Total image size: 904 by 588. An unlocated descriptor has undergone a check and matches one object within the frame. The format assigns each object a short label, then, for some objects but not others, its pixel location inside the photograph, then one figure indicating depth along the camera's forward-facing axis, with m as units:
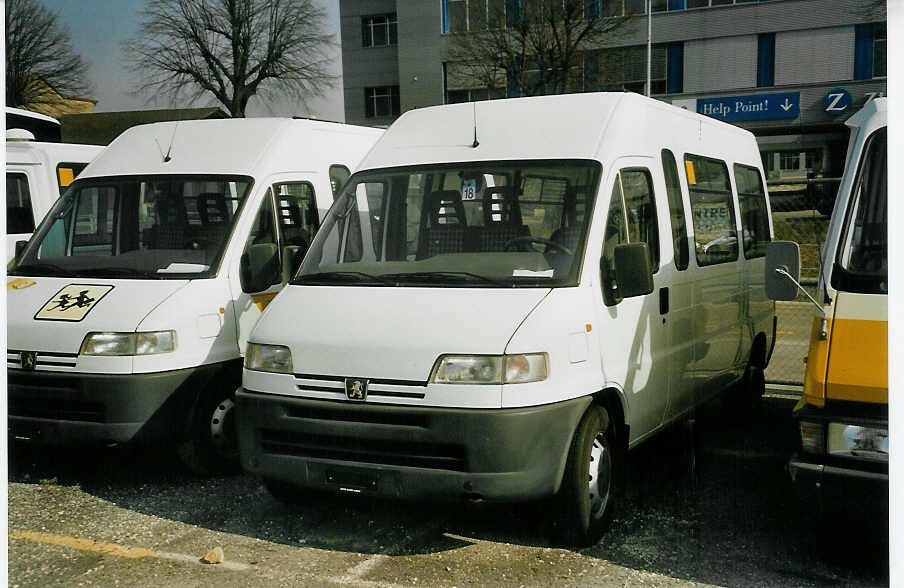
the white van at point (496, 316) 4.86
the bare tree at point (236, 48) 23.95
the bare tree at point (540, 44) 32.19
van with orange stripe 4.33
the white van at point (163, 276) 6.14
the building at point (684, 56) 30.03
